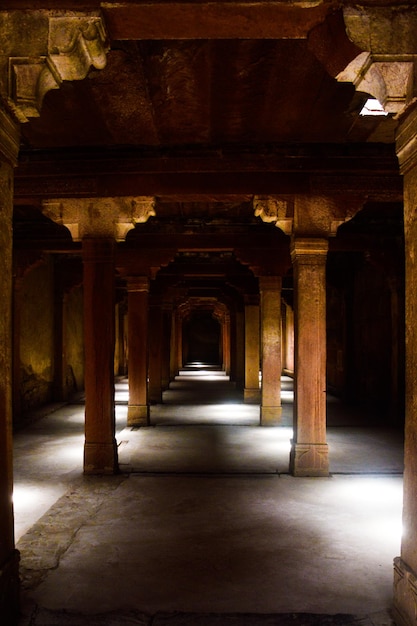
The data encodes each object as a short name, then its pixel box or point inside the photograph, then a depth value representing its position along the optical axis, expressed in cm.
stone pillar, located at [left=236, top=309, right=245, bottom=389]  1817
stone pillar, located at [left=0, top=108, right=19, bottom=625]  323
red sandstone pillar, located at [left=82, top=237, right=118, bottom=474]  741
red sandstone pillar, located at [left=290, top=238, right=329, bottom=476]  718
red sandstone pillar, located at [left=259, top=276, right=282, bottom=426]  1118
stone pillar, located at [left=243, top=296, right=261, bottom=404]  1434
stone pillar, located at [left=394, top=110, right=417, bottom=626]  317
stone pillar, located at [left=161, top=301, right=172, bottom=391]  1836
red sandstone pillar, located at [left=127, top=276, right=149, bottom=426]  1092
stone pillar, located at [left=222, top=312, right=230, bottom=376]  2638
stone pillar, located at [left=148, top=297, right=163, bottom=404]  1498
